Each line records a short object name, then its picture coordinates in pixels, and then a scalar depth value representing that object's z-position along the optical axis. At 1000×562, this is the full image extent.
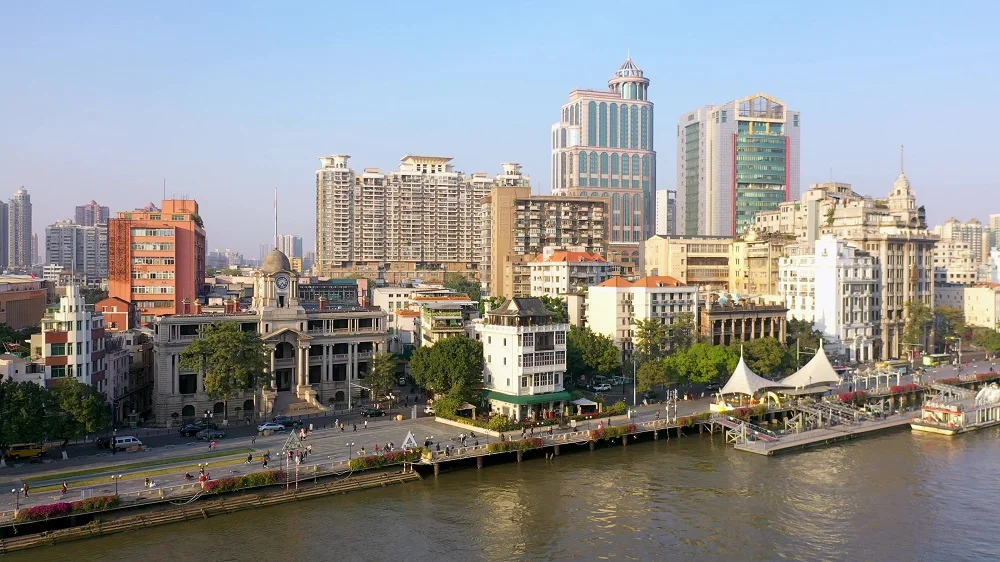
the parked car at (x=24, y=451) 58.53
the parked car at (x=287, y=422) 71.82
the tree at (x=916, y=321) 122.50
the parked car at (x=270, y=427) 69.12
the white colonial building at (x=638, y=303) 102.88
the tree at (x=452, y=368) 76.88
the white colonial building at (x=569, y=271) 130.12
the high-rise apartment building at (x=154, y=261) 109.38
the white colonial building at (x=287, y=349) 77.31
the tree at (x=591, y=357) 89.25
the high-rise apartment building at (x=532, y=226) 168.62
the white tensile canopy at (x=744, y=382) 80.62
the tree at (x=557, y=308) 105.81
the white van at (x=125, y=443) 62.68
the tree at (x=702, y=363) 88.81
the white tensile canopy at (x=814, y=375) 85.00
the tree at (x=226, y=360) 70.44
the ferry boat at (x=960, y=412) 79.44
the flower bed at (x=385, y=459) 58.28
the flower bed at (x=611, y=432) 69.81
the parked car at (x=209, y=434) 66.75
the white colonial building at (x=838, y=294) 117.19
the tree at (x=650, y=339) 94.06
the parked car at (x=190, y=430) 68.56
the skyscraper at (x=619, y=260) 190.04
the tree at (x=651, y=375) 84.19
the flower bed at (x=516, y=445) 64.38
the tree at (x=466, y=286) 176.70
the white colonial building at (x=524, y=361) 76.75
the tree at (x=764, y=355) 94.19
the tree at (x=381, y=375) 80.88
